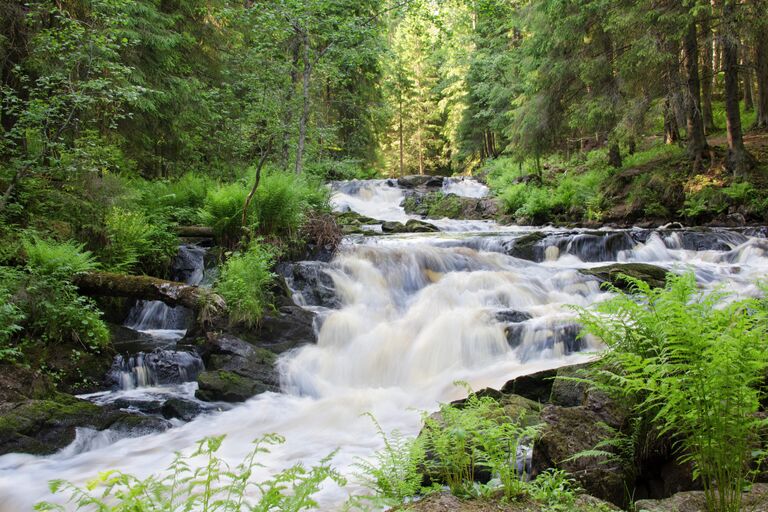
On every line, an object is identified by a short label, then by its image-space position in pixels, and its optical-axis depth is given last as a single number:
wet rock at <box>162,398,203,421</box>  5.71
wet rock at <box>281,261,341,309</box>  9.16
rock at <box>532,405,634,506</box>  3.14
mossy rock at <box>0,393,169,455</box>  4.82
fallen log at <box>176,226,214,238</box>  10.30
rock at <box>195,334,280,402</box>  6.20
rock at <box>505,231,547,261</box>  12.45
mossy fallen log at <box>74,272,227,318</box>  7.21
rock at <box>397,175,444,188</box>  27.73
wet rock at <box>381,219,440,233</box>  16.39
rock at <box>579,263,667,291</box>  8.95
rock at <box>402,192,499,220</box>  20.88
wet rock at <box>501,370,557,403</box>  5.38
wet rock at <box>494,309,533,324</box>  7.84
